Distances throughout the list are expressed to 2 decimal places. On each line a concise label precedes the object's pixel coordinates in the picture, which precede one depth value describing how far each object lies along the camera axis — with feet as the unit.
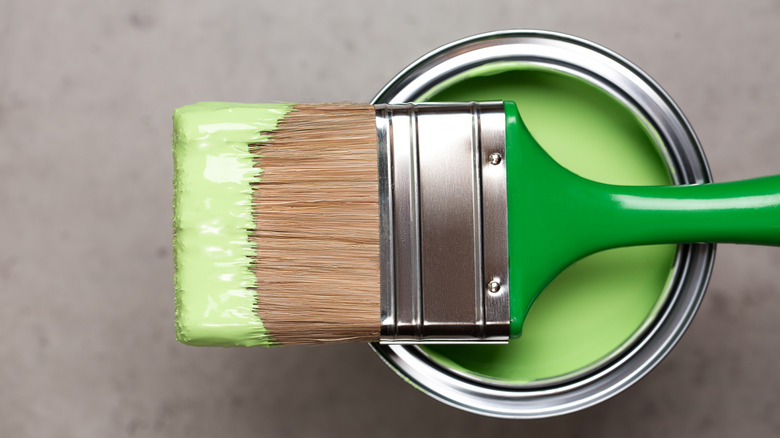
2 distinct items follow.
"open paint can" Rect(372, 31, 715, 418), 1.81
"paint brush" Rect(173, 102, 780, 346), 1.71
